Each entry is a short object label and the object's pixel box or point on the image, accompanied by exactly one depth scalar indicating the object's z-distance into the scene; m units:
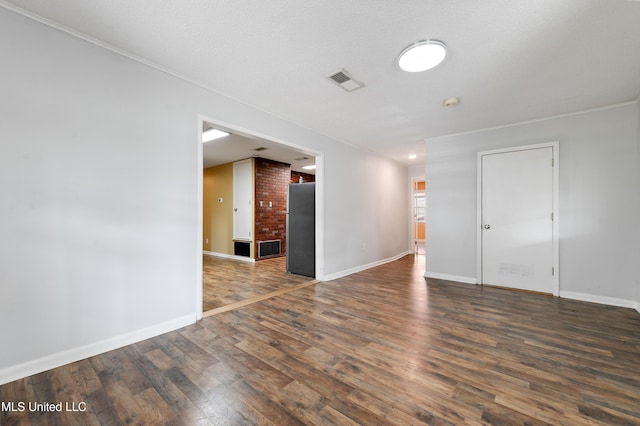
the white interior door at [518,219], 3.71
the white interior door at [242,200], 6.41
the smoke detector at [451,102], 3.09
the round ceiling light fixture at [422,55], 2.08
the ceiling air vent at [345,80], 2.57
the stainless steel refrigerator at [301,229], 4.73
